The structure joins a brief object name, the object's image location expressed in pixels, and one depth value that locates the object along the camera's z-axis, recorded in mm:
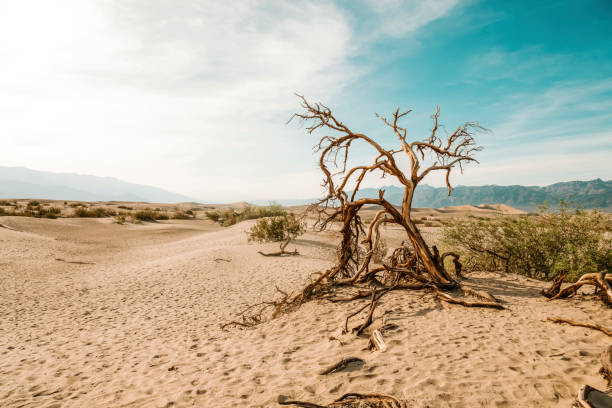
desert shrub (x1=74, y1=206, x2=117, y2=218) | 25609
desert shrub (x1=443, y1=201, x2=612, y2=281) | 6902
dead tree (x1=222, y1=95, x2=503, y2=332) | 6090
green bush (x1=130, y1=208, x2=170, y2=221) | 26209
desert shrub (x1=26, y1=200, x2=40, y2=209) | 30016
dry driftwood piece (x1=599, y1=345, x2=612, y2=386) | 2989
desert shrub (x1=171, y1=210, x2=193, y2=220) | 31647
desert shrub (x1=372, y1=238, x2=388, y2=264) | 12383
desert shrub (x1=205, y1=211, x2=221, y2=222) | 30422
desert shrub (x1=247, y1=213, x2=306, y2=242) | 15570
